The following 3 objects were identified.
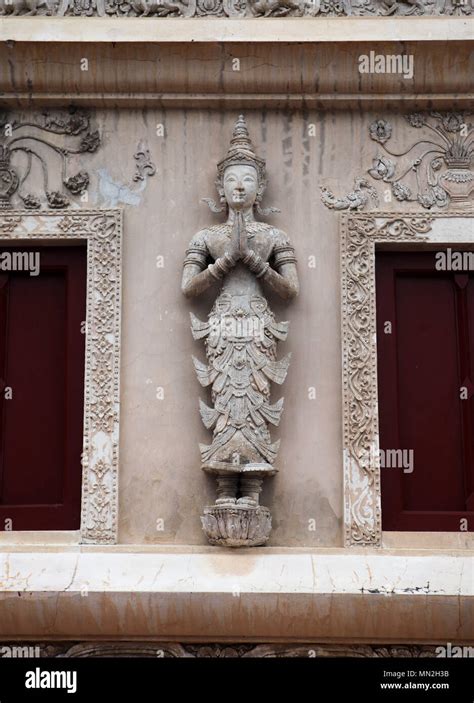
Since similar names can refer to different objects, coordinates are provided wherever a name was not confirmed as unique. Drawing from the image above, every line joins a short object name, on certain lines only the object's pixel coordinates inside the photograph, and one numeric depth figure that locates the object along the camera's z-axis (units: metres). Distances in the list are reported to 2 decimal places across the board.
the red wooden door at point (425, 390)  10.07
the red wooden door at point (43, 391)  10.08
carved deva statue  9.66
